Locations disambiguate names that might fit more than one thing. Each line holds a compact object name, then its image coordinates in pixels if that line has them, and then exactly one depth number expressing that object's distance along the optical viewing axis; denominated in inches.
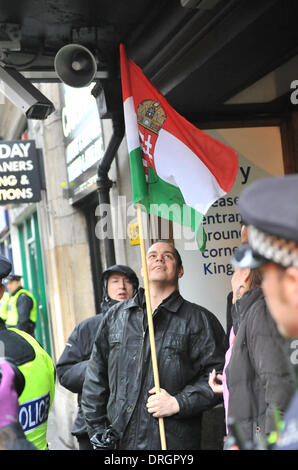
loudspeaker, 188.4
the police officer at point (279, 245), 48.9
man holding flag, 145.7
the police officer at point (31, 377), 96.9
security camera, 202.8
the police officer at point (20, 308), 386.3
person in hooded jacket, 182.2
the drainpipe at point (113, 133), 226.5
